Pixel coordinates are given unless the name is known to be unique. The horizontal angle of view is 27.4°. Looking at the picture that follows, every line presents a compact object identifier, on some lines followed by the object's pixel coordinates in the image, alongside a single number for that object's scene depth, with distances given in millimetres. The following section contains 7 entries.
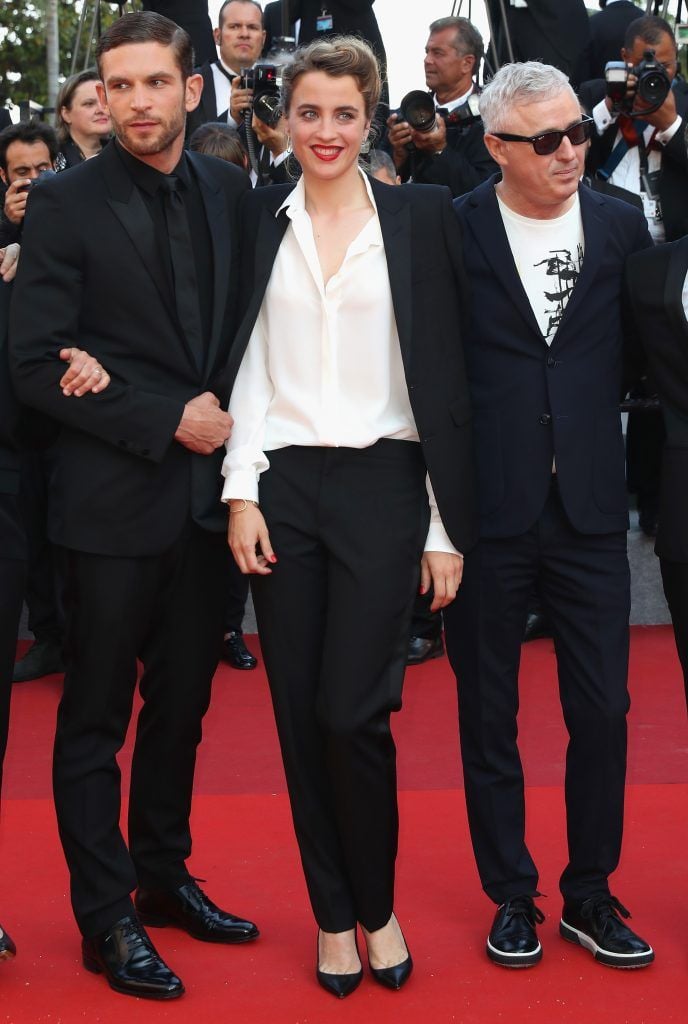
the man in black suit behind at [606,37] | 6953
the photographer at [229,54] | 6609
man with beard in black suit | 2844
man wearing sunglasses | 2951
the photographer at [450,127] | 5680
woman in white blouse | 2809
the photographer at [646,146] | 5582
